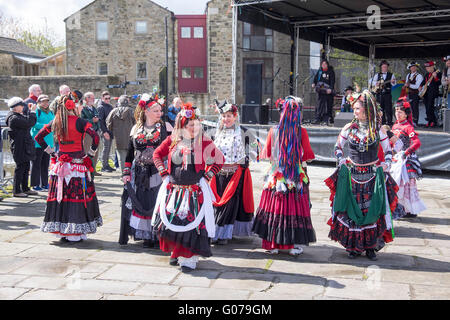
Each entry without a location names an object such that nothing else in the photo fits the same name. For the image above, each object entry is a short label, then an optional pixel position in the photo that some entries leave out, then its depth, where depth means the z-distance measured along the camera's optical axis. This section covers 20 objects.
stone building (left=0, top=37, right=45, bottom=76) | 43.72
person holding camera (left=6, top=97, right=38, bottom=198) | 8.70
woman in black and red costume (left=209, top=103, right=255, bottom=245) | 6.09
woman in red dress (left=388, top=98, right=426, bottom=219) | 7.47
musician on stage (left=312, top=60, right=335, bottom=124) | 15.46
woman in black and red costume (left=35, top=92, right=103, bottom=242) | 6.02
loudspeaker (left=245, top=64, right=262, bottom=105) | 15.49
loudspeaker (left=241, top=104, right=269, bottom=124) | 14.72
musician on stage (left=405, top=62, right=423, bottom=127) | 15.12
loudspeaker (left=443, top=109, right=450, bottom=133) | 12.10
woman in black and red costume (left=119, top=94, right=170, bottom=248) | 5.85
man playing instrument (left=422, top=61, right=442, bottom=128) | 15.16
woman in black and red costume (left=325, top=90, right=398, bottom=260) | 5.50
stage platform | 11.77
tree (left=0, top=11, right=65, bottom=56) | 54.72
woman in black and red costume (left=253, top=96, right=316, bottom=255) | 5.49
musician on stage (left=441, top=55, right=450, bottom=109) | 14.09
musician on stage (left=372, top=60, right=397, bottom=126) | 14.81
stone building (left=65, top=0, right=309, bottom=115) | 36.56
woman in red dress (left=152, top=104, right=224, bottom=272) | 5.02
